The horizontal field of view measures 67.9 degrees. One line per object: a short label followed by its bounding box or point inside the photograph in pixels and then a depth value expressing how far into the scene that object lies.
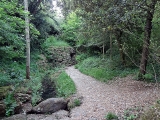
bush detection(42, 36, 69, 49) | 14.48
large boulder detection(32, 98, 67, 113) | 5.27
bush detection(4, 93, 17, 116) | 5.03
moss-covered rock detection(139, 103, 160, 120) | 2.83
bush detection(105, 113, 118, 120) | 3.82
